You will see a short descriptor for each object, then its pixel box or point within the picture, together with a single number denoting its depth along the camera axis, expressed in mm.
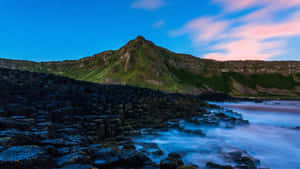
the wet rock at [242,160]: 6183
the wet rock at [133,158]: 5047
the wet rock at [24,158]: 3605
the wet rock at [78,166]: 3938
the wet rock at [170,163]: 5317
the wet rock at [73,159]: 4197
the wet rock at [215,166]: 5801
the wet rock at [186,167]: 4969
